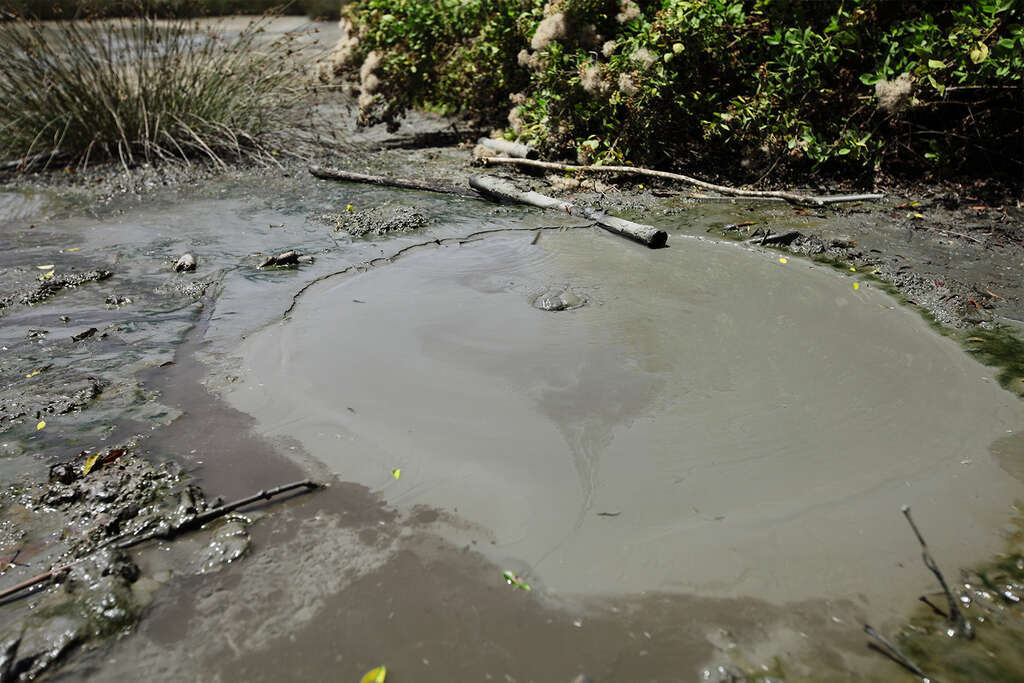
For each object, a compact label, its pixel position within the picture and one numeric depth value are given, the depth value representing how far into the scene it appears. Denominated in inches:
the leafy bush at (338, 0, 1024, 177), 211.0
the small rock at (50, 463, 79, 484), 98.5
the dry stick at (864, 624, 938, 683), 68.0
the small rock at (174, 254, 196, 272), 175.8
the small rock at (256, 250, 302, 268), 177.8
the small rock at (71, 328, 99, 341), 139.5
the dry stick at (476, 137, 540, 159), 269.1
